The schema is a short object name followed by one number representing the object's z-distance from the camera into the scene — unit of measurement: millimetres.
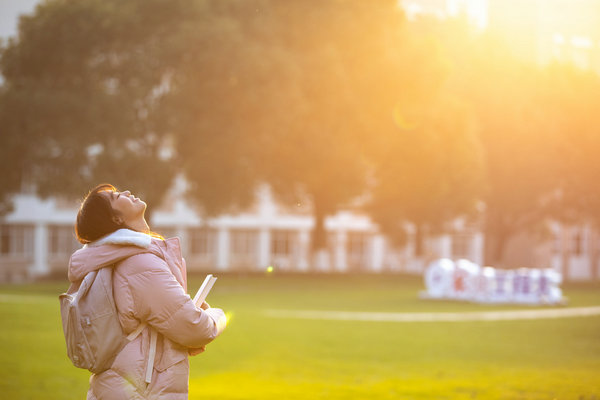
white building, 62219
